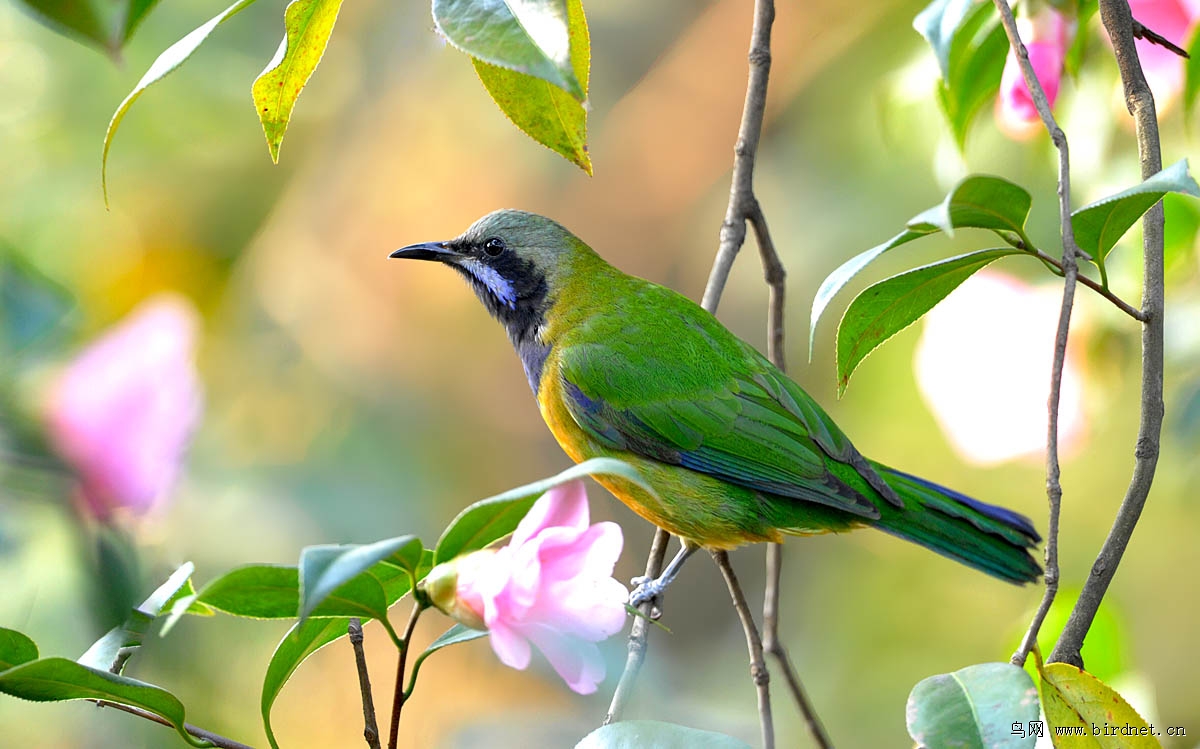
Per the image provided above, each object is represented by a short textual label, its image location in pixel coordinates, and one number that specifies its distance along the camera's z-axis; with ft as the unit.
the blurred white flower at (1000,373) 17.11
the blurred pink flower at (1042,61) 16.91
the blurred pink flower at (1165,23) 16.98
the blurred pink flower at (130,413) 16.68
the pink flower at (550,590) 14.83
